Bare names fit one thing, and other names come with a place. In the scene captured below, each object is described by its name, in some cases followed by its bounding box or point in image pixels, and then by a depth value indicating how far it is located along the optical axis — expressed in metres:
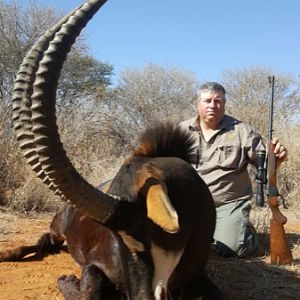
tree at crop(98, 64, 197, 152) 13.55
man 4.57
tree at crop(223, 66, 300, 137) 12.73
